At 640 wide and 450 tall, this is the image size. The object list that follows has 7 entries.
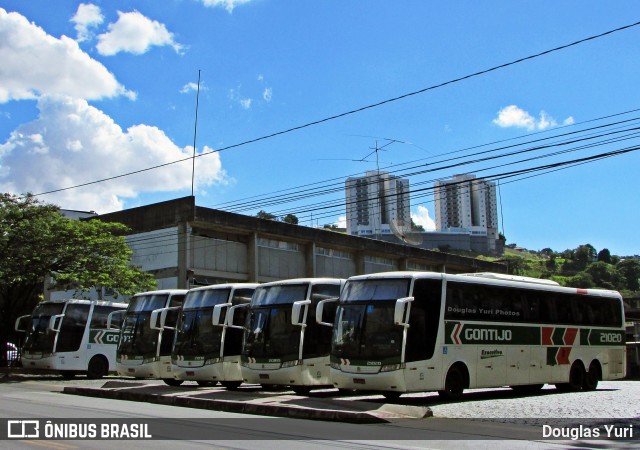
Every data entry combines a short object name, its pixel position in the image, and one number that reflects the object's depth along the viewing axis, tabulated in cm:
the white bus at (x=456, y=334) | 1541
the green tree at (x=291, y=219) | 5125
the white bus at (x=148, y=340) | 2334
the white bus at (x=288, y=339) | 1820
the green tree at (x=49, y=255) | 2784
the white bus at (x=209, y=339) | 2059
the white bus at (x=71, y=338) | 2727
